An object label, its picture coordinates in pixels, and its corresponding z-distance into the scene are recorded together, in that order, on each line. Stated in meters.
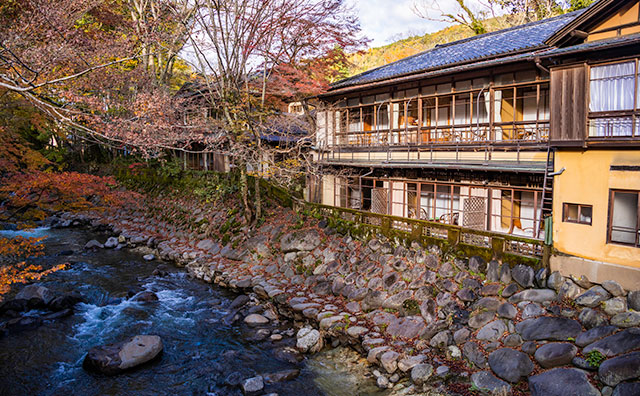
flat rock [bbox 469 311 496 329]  10.98
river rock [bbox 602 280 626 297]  10.05
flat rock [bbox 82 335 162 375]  10.76
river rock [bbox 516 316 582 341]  9.59
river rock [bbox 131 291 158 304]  15.77
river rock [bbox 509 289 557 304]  10.73
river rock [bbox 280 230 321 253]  17.73
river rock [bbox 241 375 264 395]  10.01
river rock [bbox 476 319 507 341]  10.45
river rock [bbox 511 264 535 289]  11.30
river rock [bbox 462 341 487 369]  9.91
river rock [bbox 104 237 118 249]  23.34
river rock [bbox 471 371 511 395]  8.98
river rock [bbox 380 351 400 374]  10.52
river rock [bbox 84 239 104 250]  22.90
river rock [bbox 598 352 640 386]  7.90
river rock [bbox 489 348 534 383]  9.15
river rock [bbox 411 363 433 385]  9.88
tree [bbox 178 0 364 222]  18.66
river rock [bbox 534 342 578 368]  8.98
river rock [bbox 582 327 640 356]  8.52
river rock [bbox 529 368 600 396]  8.21
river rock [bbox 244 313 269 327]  13.95
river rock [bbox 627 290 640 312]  9.54
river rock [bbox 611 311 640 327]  9.17
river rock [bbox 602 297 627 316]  9.65
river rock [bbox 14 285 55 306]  14.62
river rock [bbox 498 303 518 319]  10.72
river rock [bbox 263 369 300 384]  10.55
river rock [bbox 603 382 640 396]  7.57
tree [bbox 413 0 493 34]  29.30
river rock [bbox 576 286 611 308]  10.03
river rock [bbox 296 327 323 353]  12.08
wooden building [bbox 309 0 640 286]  10.88
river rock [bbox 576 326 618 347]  9.09
